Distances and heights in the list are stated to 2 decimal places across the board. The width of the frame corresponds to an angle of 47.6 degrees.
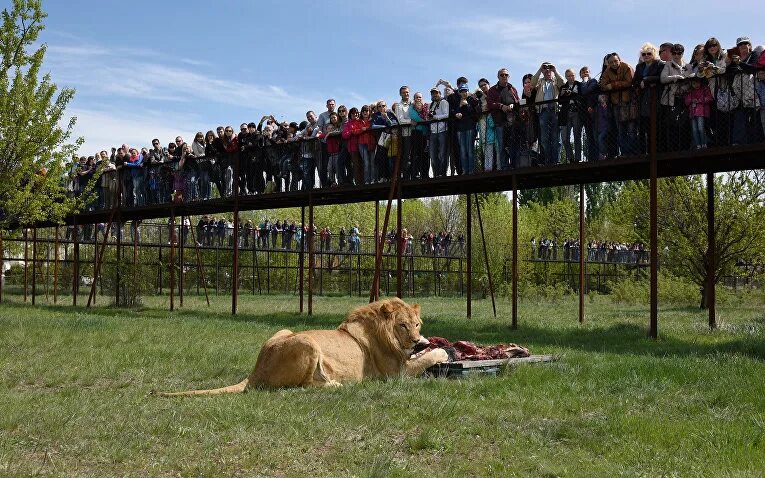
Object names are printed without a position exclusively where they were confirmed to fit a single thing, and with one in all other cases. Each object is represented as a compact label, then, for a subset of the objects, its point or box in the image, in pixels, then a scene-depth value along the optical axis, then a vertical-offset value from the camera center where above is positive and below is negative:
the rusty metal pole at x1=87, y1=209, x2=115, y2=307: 26.73 -0.10
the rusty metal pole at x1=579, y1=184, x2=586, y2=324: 18.61 +0.24
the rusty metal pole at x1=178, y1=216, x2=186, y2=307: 26.81 -0.07
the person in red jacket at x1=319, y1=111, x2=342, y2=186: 19.88 +2.65
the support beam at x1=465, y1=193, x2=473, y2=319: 20.40 +0.27
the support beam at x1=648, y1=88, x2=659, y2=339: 14.26 +0.78
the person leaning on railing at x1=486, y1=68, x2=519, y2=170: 16.45 +2.90
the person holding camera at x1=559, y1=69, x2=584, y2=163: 15.38 +2.62
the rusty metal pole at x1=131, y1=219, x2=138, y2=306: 28.56 +0.00
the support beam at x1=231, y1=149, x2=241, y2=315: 22.56 +1.43
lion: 8.75 -0.98
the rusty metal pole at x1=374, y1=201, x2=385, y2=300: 17.54 -0.53
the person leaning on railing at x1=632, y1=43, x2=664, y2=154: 14.28 +3.00
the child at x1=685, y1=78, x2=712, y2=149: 13.73 +2.48
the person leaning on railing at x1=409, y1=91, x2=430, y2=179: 18.12 +2.48
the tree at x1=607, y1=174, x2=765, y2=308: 26.17 +1.24
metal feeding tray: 9.66 -1.20
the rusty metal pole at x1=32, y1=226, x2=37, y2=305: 30.32 -0.06
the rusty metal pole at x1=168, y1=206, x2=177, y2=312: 25.84 +0.45
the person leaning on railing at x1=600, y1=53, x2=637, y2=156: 14.69 +2.83
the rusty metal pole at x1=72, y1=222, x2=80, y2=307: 28.91 -0.19
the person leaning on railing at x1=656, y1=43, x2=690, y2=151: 14.07 +2.62
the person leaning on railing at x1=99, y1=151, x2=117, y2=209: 27.09 +2.42
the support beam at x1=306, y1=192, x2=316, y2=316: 21.14 +0.30
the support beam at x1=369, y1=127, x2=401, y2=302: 17.80 +1.38
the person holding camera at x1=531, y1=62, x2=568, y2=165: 15.82 +2.77
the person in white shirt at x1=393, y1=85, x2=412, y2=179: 18.23 +2.65
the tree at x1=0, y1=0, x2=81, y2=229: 17.84 +2.86
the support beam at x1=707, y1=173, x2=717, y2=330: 16.72 +0.37
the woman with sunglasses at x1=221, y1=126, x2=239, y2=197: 22.70 +2.72
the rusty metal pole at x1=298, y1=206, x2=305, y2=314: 23.81 -0.36
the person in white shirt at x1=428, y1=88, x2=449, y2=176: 17.58 +2.62
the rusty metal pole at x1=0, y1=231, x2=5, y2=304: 31.56 -0.26
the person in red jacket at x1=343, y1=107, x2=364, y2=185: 19.27 +2.72
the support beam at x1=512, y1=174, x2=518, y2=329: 16.68 -0.10
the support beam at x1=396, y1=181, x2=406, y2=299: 17.86 +0.19
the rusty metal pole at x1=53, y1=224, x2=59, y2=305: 30.95 -0.13
